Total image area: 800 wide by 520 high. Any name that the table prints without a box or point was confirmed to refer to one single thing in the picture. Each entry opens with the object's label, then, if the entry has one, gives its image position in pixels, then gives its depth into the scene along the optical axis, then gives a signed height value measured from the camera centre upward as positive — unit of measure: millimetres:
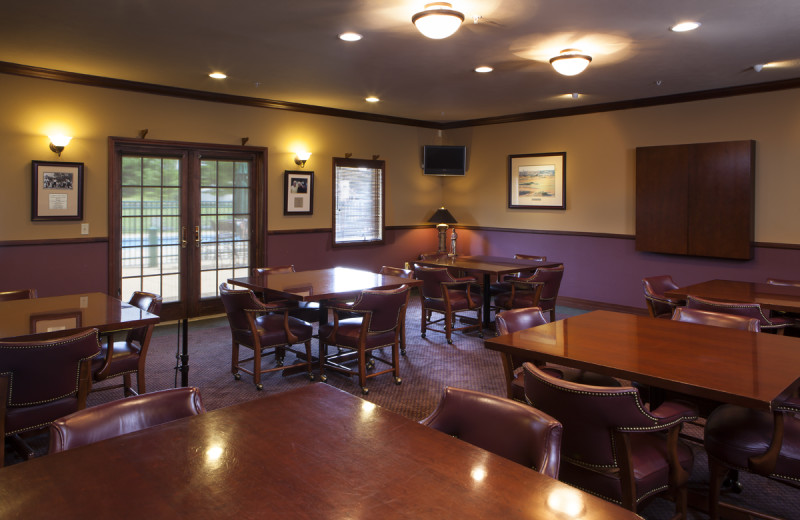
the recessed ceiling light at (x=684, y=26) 4293 +1740
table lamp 9113 +574
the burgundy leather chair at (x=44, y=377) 2613 -603
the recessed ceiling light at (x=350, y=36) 4567 +1754
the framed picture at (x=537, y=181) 8125 +1083
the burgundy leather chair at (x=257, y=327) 4352 -594
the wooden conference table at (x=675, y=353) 2102 -431
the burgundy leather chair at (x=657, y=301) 4104 -330
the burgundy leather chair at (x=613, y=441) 1955 -664
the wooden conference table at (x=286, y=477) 1208 -529
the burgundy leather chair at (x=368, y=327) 4293 -585
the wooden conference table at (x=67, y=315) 3129 -382
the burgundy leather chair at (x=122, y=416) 1595 -500
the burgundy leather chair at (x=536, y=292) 5852 -393
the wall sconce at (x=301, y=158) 7699 +1278
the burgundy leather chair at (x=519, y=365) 2699 -546
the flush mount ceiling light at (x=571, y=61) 4977 +1693
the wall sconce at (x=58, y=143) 5766 +1094
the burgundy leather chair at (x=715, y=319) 3164 -364
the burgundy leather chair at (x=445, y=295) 5926 -438
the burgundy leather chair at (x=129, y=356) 3379 -651
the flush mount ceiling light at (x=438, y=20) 3898 +1604
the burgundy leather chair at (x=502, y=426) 1592 -520
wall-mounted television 9156 +1520
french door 6410 +392
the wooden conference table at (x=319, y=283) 4387 -255
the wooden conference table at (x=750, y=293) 3811 -271
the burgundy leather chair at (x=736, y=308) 3508 -325
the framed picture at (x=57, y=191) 5730 +611
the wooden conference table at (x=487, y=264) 5941 -115
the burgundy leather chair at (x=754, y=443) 2184 -752
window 8336 +780
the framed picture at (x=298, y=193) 7648 +811
